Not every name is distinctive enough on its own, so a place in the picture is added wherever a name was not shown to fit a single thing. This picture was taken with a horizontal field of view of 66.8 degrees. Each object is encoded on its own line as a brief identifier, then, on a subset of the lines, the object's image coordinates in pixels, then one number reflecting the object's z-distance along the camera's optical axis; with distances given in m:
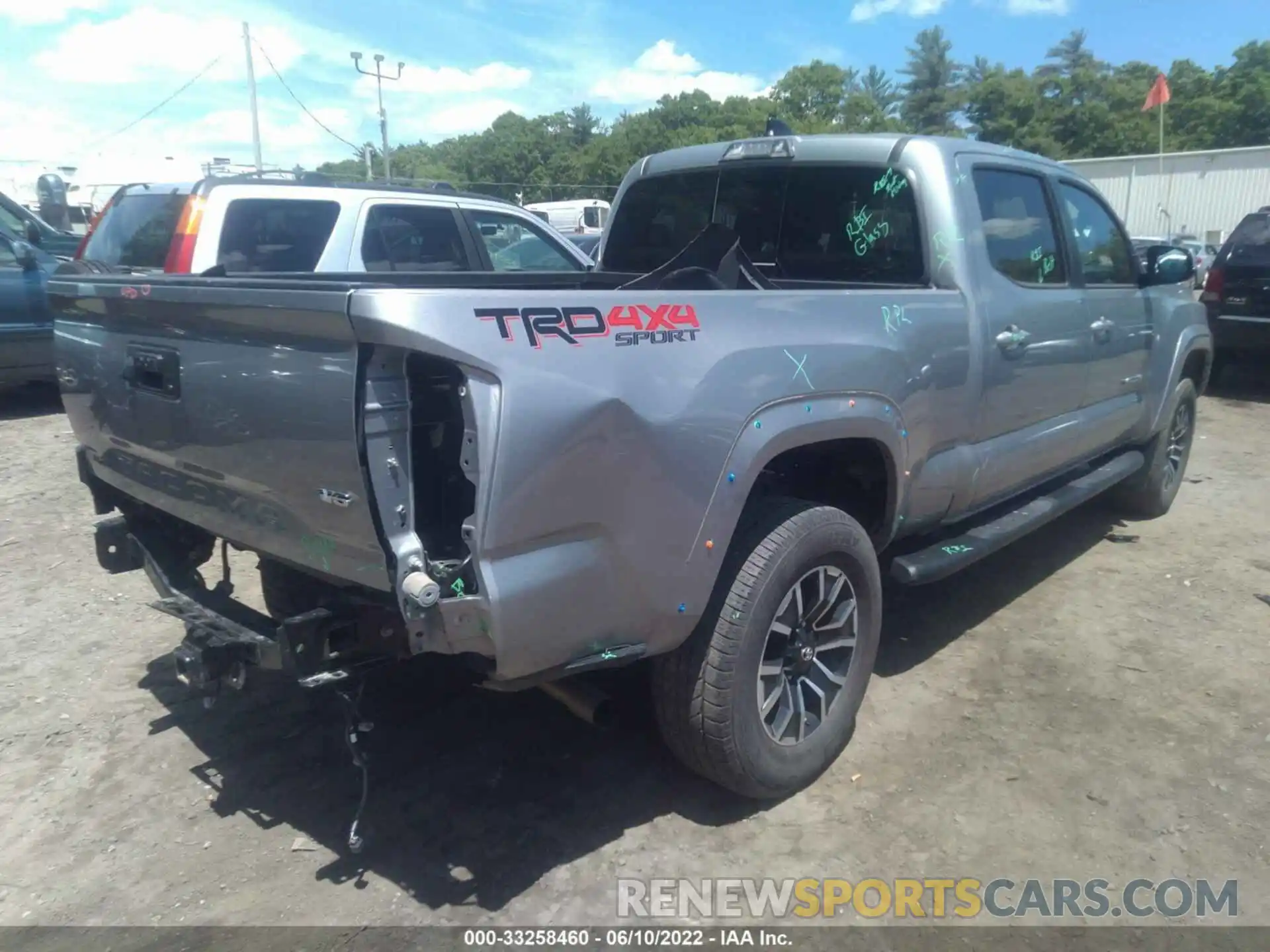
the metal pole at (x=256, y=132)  30.09
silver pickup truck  2.19
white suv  6.07
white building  28.92
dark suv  10.20
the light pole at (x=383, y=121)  32.97
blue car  8.40
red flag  17.81
